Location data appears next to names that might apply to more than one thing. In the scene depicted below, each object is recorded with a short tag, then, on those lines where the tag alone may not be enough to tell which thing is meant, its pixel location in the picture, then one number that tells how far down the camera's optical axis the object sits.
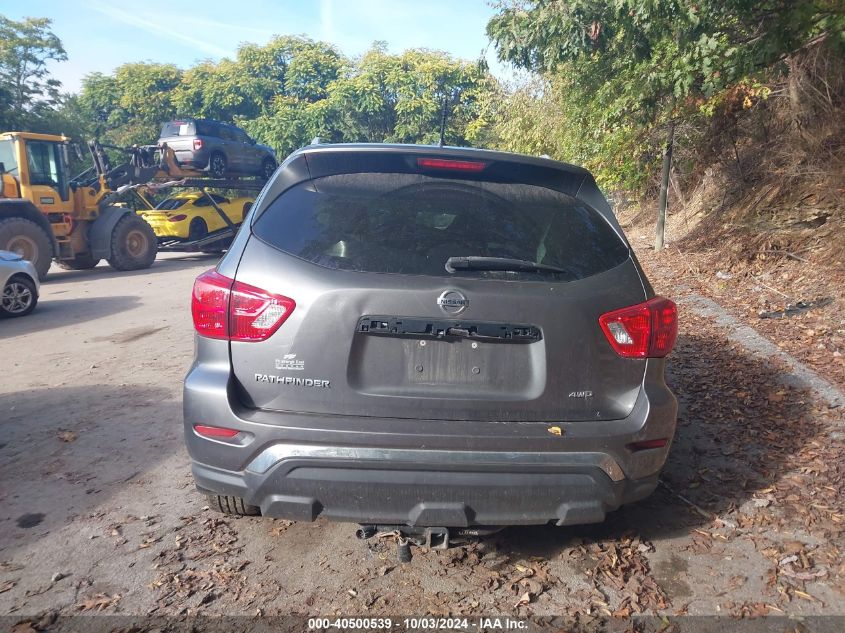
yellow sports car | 19.19
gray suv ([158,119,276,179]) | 19.28
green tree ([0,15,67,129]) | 36.94
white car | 9.98
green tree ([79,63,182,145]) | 39.88
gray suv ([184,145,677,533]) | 2.65
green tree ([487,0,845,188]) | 7.47
